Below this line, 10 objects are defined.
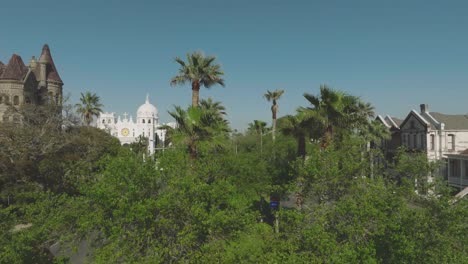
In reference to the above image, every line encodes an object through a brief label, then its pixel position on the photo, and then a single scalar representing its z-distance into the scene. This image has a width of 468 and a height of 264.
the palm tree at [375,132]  37.97
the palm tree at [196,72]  23.39
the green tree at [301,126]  18.03
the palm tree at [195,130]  15.01
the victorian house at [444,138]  34.06
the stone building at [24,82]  42.44
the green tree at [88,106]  58.94
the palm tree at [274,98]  49.81
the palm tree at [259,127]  55.48
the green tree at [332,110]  17.17
